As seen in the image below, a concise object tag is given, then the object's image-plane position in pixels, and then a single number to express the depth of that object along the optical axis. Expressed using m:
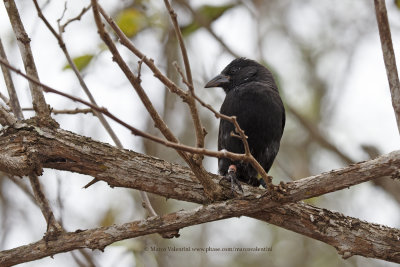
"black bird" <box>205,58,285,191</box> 8.29
